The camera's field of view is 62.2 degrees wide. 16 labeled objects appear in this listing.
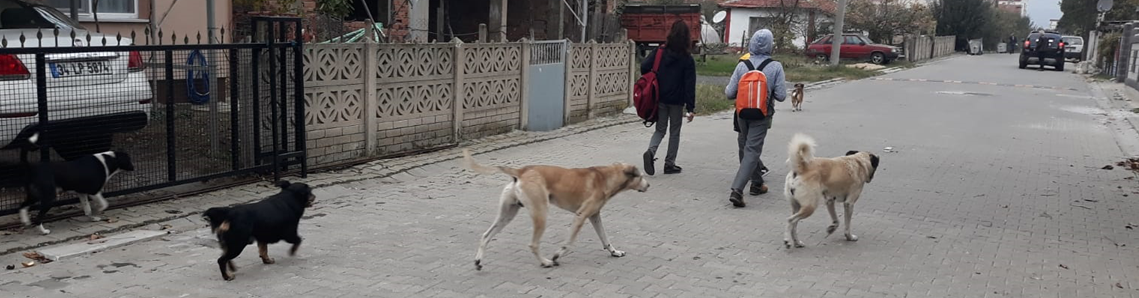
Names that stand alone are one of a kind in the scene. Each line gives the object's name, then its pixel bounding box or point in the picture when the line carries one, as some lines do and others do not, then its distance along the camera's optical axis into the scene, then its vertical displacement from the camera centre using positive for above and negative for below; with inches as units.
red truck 1318.9 +3.6
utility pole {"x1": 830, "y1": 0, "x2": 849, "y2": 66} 1310.3 -8.4
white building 1882.4 +23.7
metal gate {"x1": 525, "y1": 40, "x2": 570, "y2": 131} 502.6 -34.8
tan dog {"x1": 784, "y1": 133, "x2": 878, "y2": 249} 259.1 -41.8
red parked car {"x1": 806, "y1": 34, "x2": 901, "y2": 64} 1596.9 -32.8
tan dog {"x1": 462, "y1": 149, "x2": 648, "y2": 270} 226.2 -41.3
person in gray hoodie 323.9 -22.9
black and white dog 244.7 -46.0
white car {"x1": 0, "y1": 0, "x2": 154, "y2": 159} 248.7 -25.3
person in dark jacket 371.2 -19.1
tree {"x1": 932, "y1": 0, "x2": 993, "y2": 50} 2593.5 +47.2
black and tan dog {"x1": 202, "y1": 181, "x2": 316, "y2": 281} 207.8 -48.2
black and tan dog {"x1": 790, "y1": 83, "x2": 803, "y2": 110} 708.0 -51.8
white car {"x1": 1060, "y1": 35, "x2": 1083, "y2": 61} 1936.5 -22.1
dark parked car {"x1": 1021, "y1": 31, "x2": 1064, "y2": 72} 1547.7 -22.0
